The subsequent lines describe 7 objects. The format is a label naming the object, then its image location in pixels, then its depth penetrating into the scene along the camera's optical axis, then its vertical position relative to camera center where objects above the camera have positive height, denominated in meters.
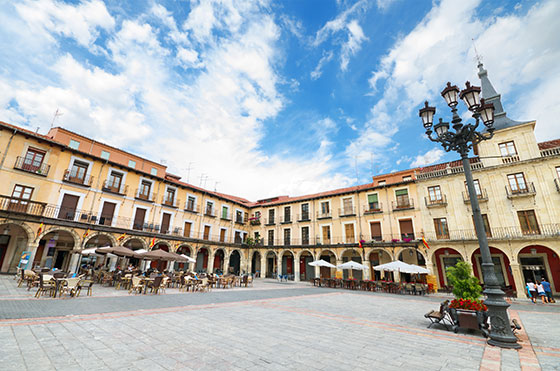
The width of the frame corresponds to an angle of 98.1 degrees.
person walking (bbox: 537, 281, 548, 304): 13.65 -1.43
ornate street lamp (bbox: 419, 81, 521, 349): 5.21 +3.30
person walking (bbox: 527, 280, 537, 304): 14.12 -1.34
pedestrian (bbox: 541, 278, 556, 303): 13.75 -1.32
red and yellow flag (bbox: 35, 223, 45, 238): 15.13 +1.65
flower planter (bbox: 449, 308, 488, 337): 6.14 -1.35
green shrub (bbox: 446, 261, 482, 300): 7.09 -0.49
